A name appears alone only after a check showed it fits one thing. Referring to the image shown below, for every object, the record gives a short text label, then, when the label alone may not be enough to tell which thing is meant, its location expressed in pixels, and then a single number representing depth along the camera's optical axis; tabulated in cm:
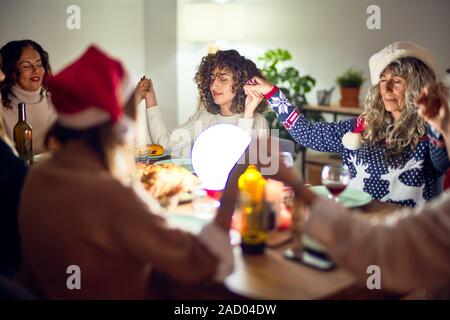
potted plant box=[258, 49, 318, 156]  441
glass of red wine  171
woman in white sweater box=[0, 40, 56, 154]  290
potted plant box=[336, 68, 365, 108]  449
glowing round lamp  179
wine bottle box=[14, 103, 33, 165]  231
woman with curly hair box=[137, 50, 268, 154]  283
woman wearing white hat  216
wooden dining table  123
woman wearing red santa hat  119
